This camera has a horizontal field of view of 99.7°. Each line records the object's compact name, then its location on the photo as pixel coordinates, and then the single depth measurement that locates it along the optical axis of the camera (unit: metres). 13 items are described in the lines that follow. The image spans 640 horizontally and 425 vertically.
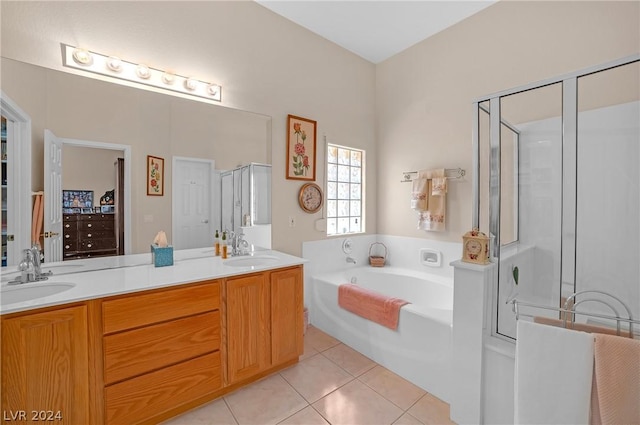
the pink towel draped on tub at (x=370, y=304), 2.06
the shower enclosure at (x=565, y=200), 1.56
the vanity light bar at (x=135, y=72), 1.75
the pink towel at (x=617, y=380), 1.01
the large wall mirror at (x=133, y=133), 1.61
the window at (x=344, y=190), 3.28
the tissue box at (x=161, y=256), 1.91
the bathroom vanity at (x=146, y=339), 1.24
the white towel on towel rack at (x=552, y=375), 1.07
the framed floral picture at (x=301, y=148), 2.75
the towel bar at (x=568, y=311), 1.16
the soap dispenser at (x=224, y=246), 2.24
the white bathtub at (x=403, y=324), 1.82
